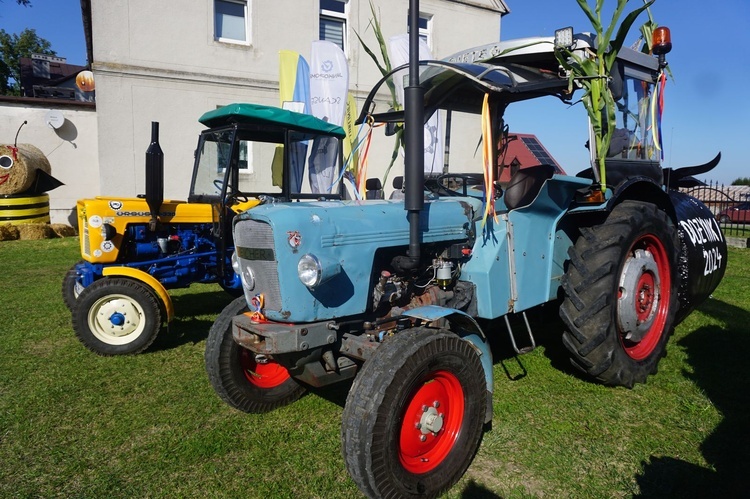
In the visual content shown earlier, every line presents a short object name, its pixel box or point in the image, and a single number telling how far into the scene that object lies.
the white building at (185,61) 9.74
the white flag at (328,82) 8.02
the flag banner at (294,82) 8.08
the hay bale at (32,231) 10.44
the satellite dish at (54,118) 11.07
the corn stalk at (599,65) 3.17
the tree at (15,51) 36.25
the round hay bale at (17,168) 10.47
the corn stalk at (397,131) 4.04
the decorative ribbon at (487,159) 2.87
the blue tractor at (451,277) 2.44
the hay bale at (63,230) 11.00
